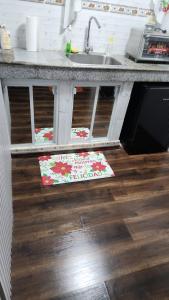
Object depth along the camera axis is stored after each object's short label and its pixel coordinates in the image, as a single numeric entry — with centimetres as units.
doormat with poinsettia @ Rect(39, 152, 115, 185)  195
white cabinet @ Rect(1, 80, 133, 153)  185
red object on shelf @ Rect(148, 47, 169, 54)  202
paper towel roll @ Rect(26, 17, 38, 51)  175
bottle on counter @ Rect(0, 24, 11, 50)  160
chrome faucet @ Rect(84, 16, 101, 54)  199
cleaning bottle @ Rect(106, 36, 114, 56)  221
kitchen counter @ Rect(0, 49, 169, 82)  154
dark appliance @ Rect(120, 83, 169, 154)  201
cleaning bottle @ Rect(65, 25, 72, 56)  201
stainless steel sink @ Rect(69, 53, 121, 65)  213
